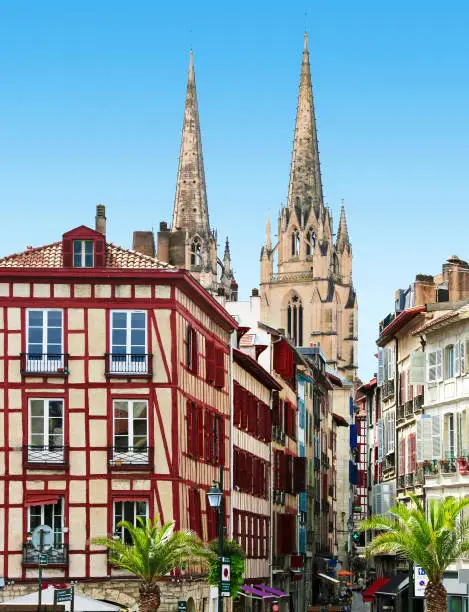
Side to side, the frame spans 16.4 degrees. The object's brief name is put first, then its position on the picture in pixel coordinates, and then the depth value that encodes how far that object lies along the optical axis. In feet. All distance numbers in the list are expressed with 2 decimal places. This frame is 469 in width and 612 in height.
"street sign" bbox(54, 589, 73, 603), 133.69
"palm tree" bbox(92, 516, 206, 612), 157.79
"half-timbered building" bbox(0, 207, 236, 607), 168.14
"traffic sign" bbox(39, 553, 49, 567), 139.26
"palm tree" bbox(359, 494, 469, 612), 150.51
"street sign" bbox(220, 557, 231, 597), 146.61
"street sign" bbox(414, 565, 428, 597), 145.59
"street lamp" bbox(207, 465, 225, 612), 142.00
